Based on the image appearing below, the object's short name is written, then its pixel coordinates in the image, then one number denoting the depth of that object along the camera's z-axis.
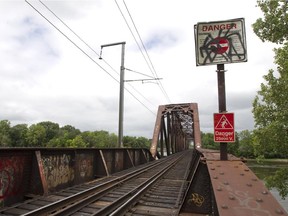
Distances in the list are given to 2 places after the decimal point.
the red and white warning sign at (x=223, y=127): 3.82
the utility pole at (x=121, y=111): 14.32
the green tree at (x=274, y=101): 8.64
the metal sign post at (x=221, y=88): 4.00
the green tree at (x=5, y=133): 83.55
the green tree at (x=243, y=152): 72.65
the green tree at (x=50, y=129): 103.10
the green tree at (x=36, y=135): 92.03
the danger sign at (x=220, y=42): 3.93
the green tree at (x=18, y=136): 94.12
